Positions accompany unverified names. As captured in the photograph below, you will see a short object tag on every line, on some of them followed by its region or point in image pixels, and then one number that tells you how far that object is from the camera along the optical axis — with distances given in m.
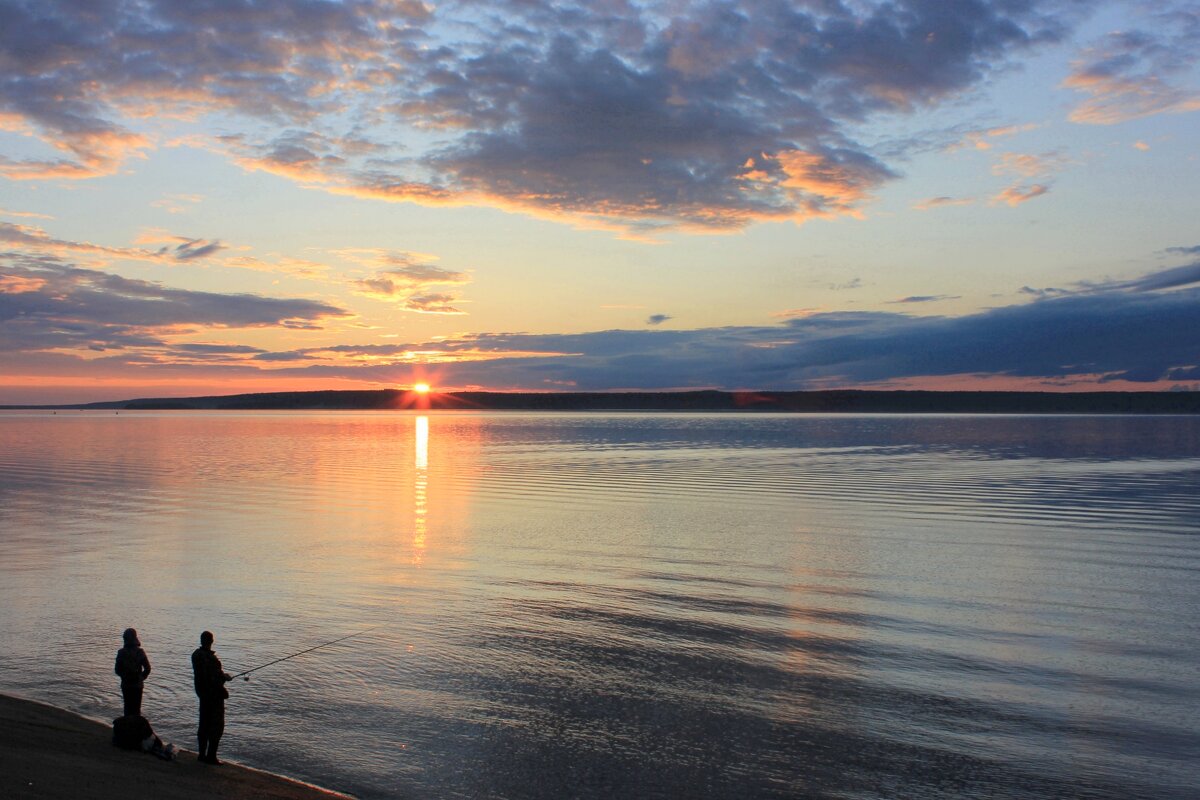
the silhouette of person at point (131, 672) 12.27
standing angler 11.92
